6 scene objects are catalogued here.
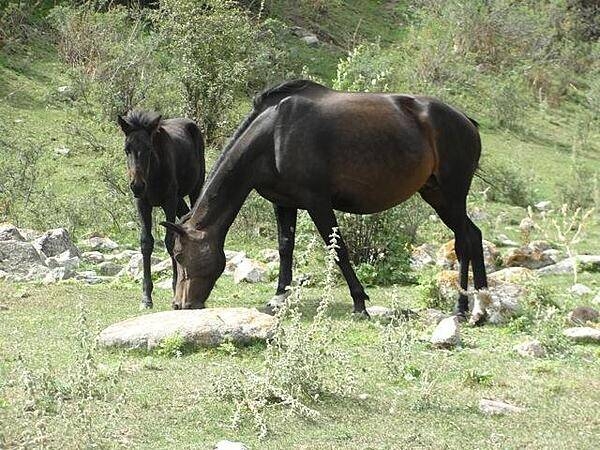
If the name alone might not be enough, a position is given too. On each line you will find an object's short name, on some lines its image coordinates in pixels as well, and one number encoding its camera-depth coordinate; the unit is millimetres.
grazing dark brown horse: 10016
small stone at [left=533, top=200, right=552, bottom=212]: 21094
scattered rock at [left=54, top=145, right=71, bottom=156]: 20358
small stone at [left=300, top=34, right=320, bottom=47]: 32603
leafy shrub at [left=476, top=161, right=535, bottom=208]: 21312
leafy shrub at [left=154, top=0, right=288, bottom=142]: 21062
